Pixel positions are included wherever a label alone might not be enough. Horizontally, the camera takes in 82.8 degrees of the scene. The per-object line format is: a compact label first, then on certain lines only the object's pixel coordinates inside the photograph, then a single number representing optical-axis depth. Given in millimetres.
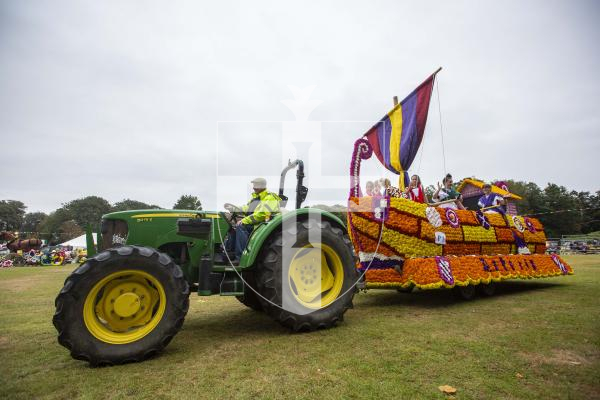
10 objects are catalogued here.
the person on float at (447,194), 6969
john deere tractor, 3049
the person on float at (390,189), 6261
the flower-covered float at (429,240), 5441
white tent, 31719
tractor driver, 4234
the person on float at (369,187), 6430
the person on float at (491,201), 7492
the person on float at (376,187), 6320
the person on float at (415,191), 6934
